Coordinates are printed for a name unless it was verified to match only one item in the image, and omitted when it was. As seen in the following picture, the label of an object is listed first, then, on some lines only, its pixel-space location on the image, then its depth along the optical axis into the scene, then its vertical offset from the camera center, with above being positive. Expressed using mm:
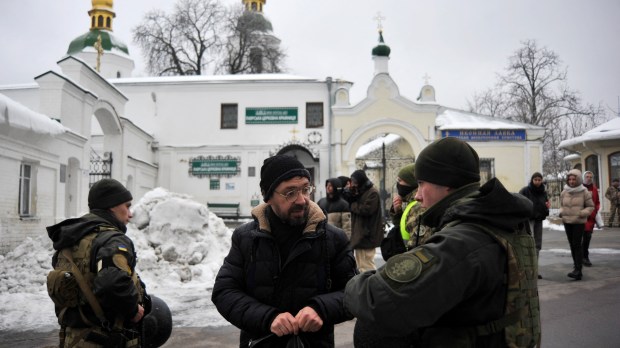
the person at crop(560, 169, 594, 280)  7734 -265
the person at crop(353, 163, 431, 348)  4189 -195
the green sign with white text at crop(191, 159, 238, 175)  22656 +1417
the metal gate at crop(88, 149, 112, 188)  16234 +1024
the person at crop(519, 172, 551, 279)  7840 -55
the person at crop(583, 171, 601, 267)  8570 -465
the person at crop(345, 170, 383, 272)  7340 -333
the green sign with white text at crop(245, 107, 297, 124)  22859 +4001
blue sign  21812 +2958
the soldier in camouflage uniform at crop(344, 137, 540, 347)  1556 -306
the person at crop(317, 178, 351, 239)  7848 -187
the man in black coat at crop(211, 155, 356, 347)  2357 -384
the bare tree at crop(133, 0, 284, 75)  34219 +11542
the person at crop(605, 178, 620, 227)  17250 +1
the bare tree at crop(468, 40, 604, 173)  34062 +7022
